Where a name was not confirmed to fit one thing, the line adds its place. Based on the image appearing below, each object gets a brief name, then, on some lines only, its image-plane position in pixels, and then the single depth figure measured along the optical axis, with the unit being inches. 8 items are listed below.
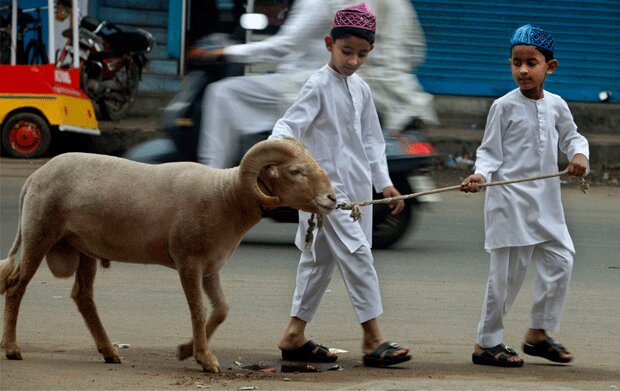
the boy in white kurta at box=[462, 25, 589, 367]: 493.4
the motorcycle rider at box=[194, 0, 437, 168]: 746.2
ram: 450.9
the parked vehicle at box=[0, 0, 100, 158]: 1201.4
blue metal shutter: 1492.4
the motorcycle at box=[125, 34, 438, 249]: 817.5
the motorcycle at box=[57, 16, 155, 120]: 1338.6
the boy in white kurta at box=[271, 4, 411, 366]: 486.6
